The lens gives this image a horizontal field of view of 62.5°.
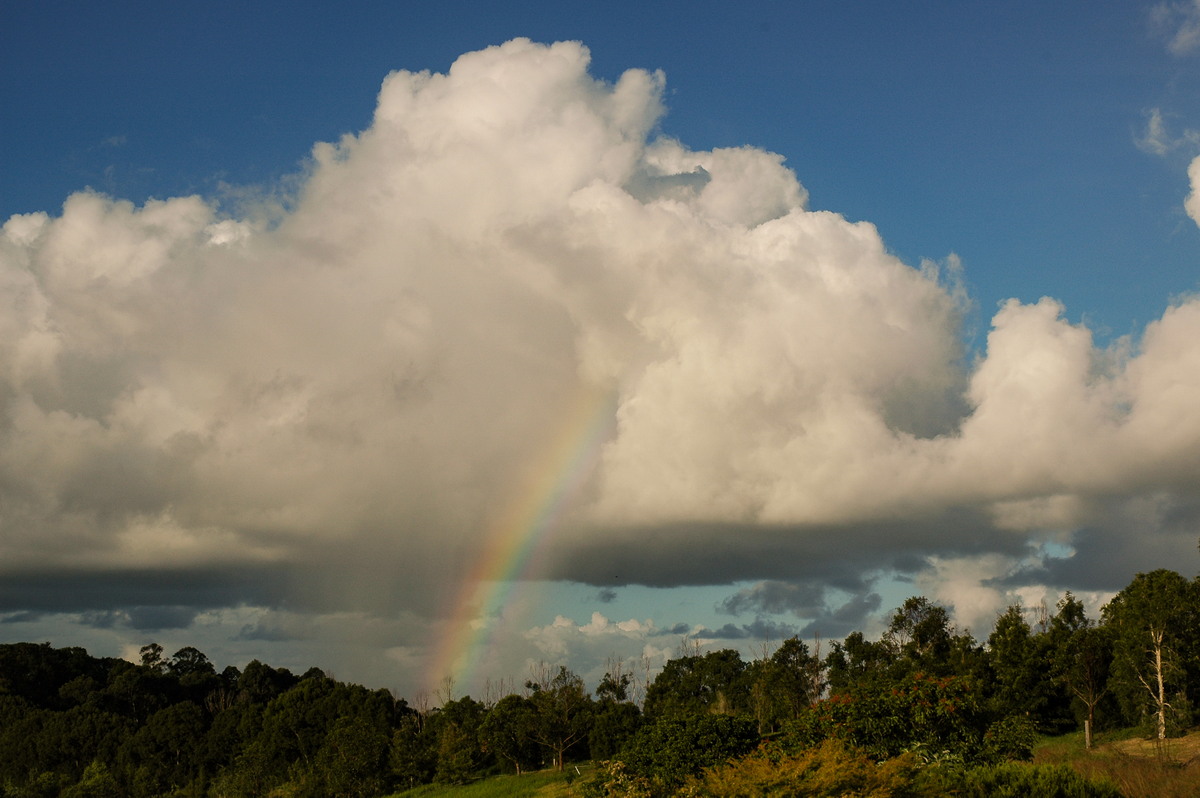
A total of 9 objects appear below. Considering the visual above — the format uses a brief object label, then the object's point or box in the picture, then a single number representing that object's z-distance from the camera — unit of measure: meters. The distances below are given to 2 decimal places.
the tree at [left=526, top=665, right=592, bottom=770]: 65.00
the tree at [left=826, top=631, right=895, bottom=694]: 76.06
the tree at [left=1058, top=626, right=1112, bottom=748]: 61.25
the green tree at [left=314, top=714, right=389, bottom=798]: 62.31
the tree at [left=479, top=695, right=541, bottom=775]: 65.25
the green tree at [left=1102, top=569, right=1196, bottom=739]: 54.84
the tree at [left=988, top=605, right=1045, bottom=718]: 64.38
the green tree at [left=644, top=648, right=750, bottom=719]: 83.12
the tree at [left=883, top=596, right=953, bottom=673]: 77.75
